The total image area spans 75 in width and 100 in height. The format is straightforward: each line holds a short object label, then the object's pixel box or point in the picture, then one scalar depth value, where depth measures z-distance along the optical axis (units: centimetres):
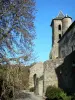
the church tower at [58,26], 2610
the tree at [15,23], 795
